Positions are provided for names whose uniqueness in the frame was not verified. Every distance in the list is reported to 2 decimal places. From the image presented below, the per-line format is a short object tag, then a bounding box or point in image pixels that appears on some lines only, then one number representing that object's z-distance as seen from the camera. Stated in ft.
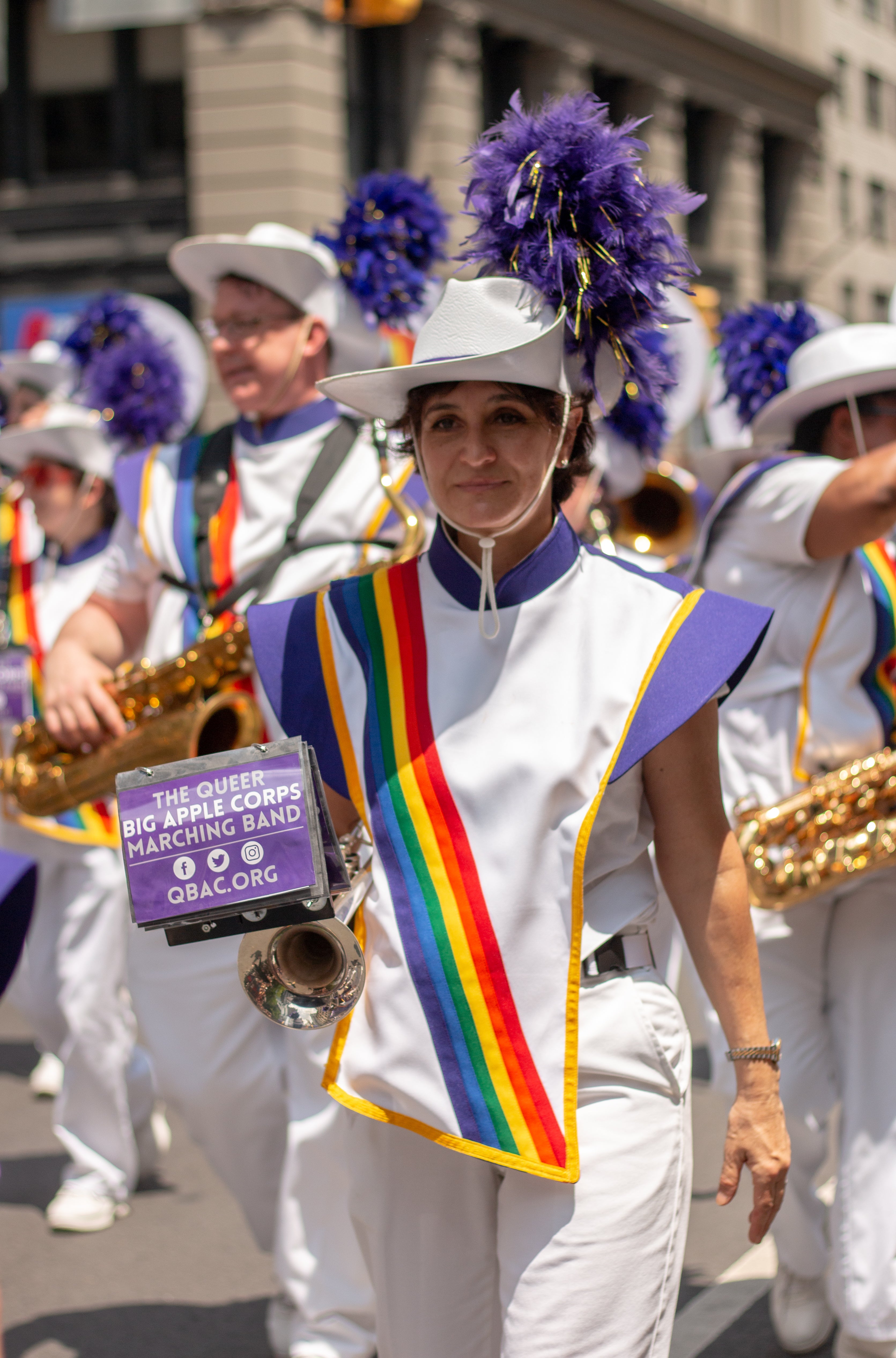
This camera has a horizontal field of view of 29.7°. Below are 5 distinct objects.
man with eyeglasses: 12.32
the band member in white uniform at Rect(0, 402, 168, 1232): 16.10
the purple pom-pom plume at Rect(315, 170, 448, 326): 14.33
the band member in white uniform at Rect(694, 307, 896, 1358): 11.72
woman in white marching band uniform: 7.79
